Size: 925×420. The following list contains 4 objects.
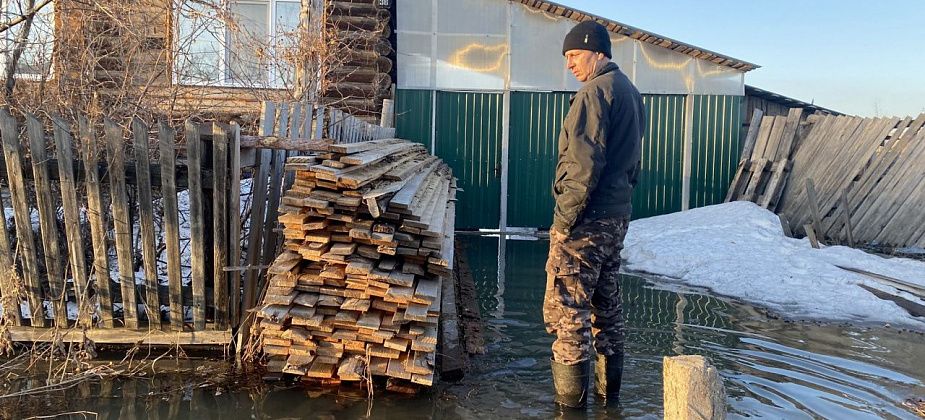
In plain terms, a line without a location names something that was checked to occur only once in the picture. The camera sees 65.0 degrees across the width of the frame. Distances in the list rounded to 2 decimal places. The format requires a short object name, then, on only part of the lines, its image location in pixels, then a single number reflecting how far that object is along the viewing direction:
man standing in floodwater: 4.19
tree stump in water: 2.77
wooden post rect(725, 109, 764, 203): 13.69
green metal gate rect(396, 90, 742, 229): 13.90
